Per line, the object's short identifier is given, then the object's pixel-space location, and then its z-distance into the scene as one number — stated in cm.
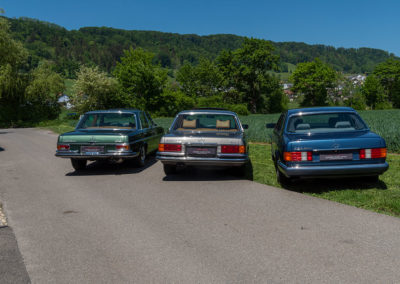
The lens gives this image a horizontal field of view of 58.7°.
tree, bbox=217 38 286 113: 6369
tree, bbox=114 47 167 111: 5338
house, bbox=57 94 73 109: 4568
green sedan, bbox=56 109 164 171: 853
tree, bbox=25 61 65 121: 4072
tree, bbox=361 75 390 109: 8019
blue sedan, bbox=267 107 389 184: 604
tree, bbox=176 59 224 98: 7425
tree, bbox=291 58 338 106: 7219
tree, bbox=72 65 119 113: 4612
